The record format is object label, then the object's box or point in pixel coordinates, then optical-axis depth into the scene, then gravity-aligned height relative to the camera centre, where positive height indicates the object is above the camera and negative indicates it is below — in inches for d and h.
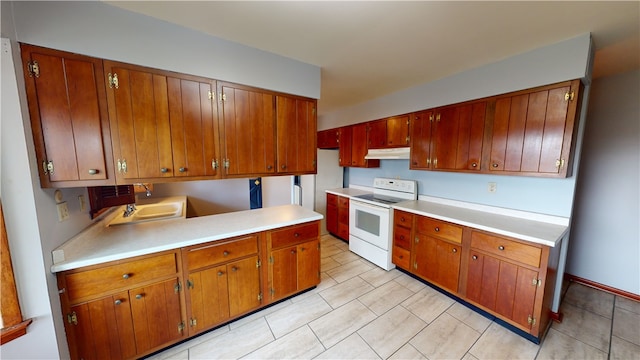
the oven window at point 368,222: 116.3 -36.0
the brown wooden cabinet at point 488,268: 66.7 -40.9
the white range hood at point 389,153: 114.0 +4.6
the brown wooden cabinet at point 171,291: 53.5 -40.6
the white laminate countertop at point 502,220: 67.8 -23.4
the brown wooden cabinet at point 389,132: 114.6 +17.3
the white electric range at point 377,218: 111.6 -33.2
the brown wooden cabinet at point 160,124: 57.2 +11.2
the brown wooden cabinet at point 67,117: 48.4 +10.8
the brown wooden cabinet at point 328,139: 162.2 +18.5
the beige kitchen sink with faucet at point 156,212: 89.6 -26.7
